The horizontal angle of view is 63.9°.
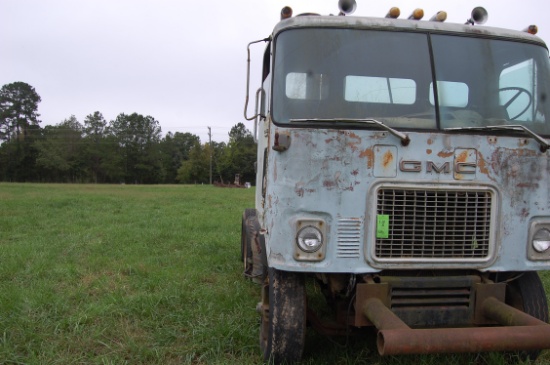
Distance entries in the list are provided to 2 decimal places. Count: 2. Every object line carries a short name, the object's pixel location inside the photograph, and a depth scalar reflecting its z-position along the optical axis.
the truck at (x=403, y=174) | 2.99
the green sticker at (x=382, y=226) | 2.97
